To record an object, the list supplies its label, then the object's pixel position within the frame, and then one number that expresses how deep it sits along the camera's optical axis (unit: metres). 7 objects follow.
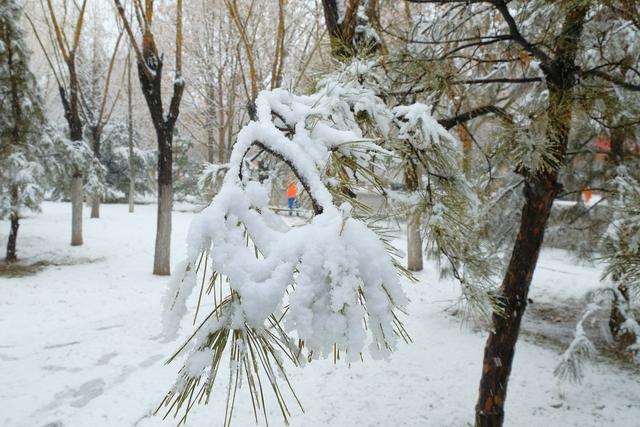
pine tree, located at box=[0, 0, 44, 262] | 7.42
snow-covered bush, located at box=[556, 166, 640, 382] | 3.79
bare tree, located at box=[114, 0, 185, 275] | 6.13
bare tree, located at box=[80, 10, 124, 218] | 12.01
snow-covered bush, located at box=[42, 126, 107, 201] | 8.48
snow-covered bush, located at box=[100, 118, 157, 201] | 16.81
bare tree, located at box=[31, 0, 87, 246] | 8.52
